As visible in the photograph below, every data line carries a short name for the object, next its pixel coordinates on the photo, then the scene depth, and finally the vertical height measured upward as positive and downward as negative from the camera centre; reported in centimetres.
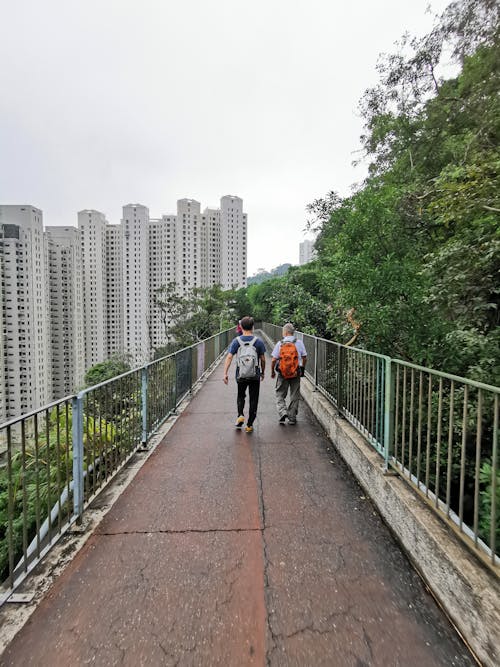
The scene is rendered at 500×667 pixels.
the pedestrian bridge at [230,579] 175 -173
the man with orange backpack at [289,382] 547 -99
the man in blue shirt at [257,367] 514 -69
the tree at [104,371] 1966 -319
